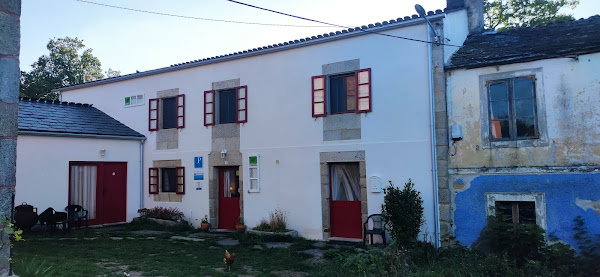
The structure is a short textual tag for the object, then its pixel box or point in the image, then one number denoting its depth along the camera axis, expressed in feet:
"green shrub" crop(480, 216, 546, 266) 24.71
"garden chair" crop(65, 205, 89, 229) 40.01
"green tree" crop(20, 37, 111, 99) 80.84
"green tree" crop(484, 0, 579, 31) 59.52
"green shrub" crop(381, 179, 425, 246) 29.66
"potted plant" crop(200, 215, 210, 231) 41.42
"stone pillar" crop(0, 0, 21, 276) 12.41
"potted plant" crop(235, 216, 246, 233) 39.65
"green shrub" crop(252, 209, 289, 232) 37.32
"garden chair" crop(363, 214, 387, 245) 31.53
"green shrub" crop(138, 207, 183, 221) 43.65
